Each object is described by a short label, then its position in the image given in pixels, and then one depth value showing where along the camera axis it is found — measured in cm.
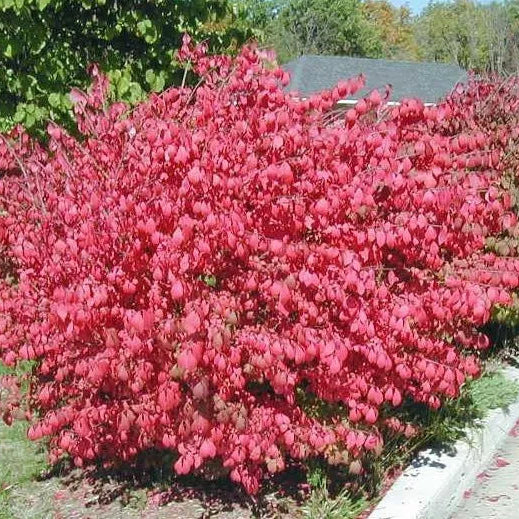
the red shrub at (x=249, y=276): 336
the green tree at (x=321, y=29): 5206
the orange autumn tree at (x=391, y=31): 6219
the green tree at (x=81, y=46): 637
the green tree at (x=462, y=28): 4500
